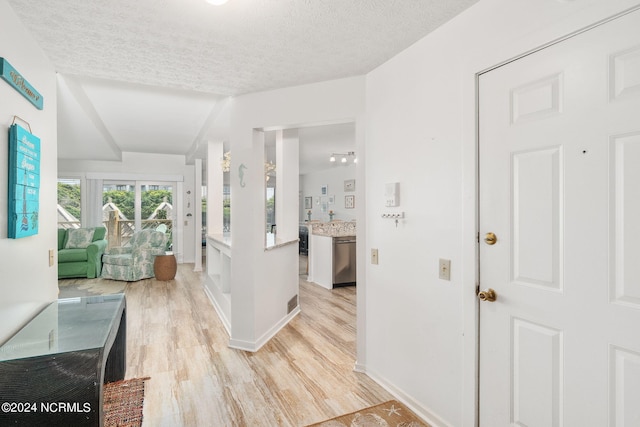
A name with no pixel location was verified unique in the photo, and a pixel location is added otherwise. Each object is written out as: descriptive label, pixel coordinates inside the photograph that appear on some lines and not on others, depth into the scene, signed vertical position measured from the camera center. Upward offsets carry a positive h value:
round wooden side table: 5.82 -0.95
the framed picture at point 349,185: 8.49 +0.74
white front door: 1.15 -0.08
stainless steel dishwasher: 5.34 -0.77
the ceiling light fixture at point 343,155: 7.01 +1.24
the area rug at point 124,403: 2.00 -1.25
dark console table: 1.28 -0.66
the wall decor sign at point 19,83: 1.55 +0.67
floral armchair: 5.79 -0.80
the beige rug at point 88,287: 4.98 -1.20
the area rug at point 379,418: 1.97 -1.25
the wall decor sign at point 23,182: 1.64 +0.16
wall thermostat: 2.24 +0.13
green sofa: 5.88 -0.72
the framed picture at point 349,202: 8.52 +0.29
